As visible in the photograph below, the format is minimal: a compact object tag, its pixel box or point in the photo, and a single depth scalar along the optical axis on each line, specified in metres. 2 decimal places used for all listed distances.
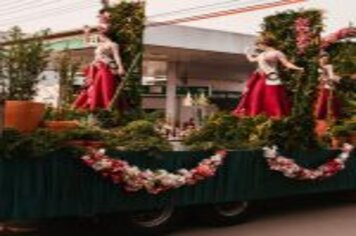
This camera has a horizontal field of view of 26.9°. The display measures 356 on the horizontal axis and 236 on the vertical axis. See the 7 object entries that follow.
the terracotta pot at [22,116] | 7.98
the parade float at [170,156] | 7.86
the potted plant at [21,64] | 8.88
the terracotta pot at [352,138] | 11.76
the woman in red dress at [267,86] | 12.02
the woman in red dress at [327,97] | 12.99
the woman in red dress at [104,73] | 12.20
